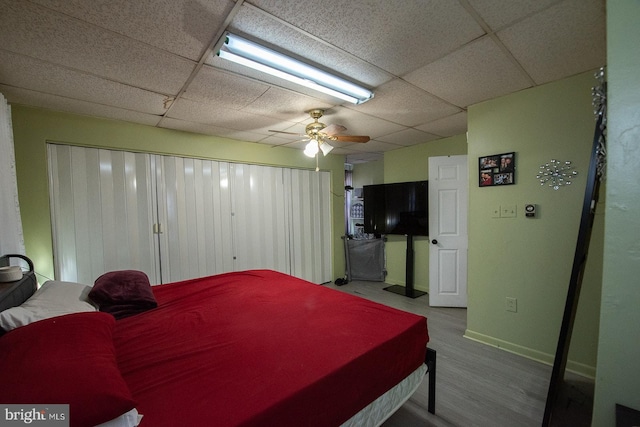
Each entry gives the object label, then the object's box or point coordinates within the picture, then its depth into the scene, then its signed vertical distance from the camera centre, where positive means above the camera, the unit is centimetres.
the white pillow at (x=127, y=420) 76 -67
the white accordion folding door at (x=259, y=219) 361 -22
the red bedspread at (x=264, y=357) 92 -73
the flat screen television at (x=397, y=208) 381 -12
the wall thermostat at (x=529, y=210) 218 -11
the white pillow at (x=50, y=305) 114 -53
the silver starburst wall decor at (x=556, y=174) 203 +20
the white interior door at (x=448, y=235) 334 -48
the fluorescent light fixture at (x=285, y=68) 148 +91
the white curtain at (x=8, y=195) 180 +10
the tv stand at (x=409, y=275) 390 -117
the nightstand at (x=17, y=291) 131 -48
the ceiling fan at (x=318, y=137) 254 +67
